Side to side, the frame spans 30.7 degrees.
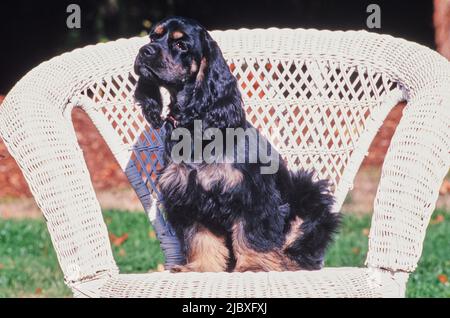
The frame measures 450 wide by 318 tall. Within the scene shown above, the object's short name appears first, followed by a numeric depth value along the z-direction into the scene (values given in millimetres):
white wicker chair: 2990
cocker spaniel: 3789
